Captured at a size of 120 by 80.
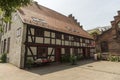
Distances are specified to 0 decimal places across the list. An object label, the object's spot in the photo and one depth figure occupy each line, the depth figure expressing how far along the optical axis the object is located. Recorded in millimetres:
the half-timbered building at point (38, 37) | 6906
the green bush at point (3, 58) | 8894
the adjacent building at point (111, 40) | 11283
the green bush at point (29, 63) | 6538
